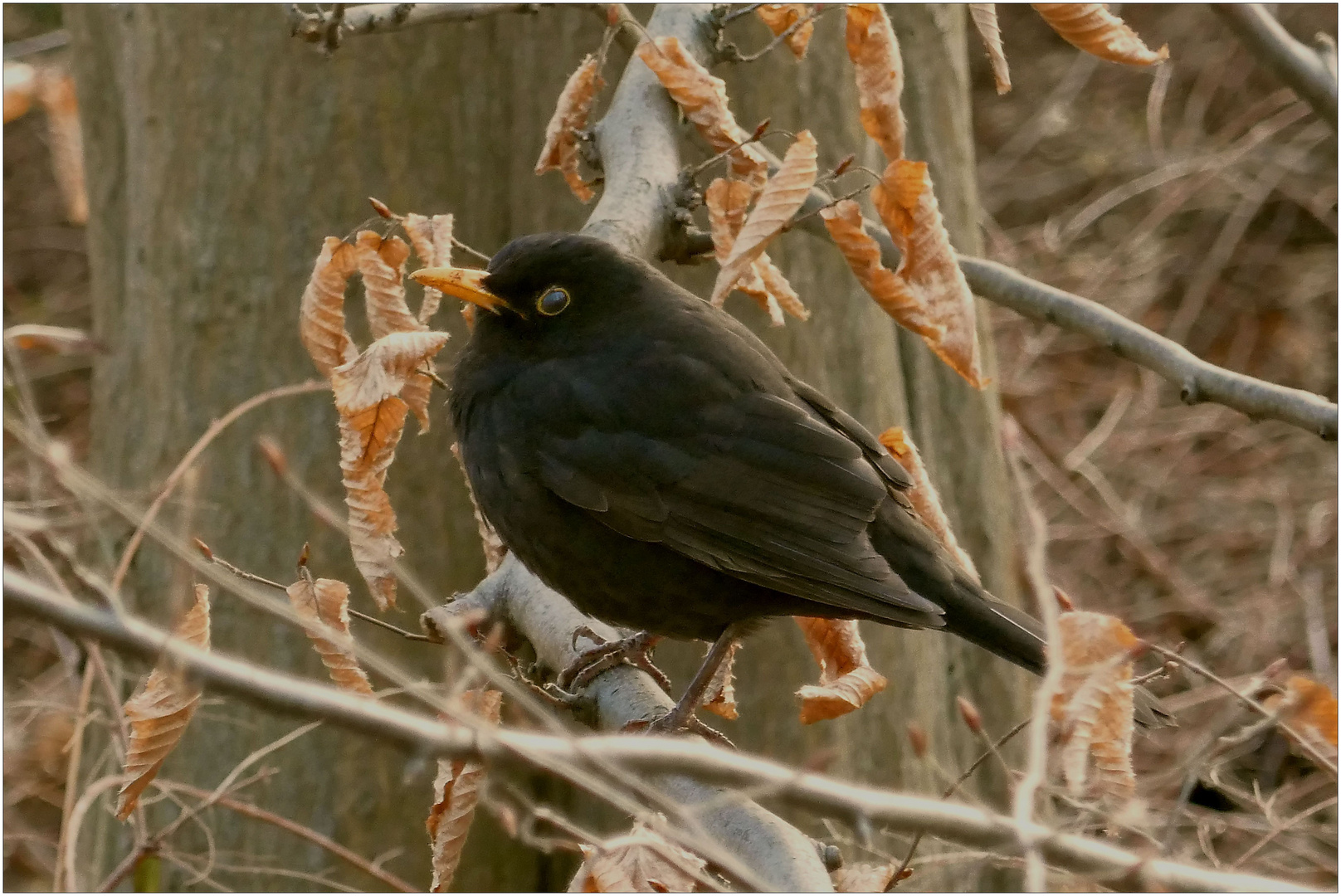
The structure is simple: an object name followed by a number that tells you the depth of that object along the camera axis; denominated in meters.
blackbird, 6.36
